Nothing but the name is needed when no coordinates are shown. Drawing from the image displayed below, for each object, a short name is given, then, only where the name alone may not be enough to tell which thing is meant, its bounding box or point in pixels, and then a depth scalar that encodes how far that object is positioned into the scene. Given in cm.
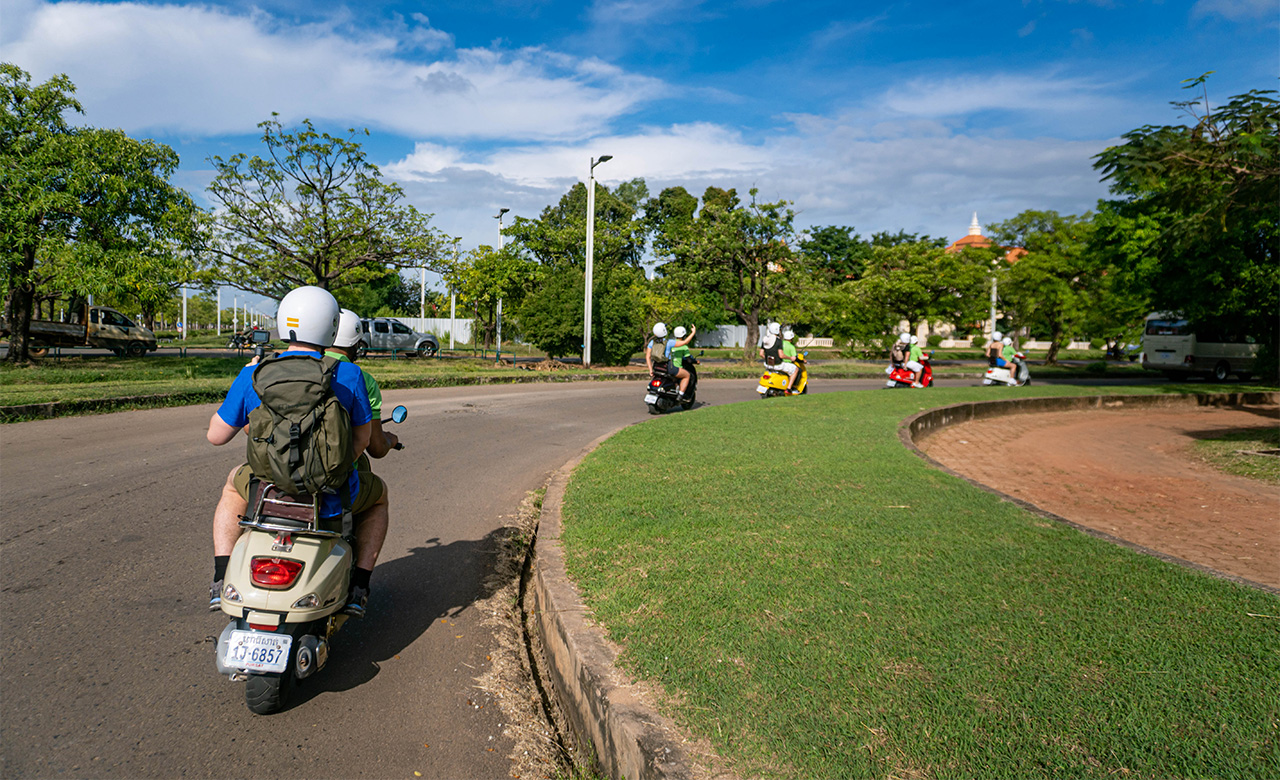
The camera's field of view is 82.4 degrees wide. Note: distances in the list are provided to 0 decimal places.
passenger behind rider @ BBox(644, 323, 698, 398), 1392
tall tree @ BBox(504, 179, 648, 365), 2692
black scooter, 1392
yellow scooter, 1631
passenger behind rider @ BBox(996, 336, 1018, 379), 2214
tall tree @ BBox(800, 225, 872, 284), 6131
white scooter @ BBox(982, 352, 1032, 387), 2200
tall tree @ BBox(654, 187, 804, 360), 3284
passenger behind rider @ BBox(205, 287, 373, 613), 323
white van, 2870
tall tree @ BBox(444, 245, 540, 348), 2583
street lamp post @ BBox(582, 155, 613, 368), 2442
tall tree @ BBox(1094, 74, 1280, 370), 938
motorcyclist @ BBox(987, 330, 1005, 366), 2223
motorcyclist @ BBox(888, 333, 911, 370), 2020
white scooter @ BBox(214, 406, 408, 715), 301
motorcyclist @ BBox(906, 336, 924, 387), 2047
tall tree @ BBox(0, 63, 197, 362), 1609
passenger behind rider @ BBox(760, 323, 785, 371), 1625
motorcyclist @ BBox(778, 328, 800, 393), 1646
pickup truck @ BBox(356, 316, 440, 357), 3162
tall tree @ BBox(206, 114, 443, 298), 2250
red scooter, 2031
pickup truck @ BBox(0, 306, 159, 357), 2608
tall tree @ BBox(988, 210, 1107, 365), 3481
